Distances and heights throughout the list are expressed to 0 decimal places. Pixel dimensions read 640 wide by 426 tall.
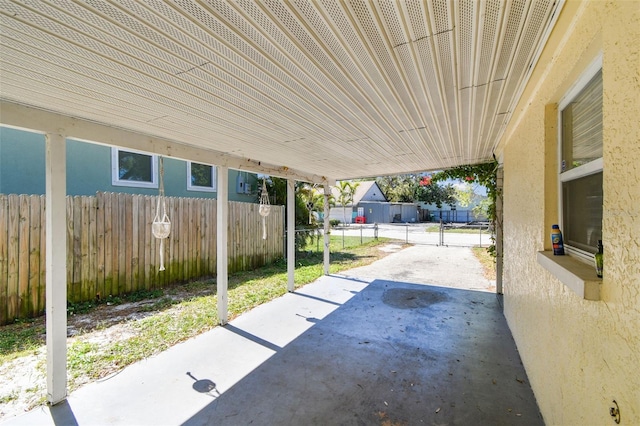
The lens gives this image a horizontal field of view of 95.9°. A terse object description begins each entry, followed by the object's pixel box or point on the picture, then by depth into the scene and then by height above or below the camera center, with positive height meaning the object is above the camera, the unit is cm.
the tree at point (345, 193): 1499 +106
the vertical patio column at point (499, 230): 534 -37
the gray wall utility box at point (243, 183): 911 +93
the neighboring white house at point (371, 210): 3072 +18
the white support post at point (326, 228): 751 -43
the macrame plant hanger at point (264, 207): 561 +11
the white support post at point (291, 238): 602 -54
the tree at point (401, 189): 3600 +289
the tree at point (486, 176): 584 +76
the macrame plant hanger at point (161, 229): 387 -21
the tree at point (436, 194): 3462 +201
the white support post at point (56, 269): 250 -49
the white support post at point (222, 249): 425 -54
